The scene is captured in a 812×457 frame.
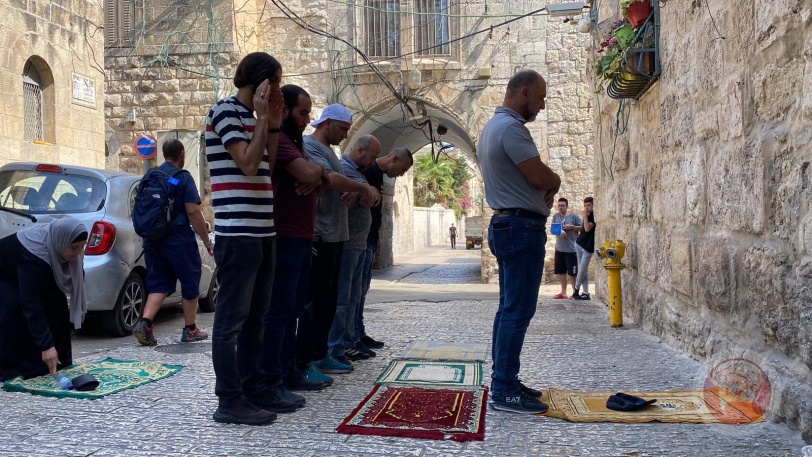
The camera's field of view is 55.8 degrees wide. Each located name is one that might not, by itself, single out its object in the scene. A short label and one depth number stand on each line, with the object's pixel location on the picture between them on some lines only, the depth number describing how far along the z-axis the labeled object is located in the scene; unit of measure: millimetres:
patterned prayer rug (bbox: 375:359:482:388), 4770
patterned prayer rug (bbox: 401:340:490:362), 5824
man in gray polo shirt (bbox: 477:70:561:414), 4066
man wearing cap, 4848
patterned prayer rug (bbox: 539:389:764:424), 3811
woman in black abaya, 4668
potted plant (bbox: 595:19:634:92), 7008
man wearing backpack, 6406
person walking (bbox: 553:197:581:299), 11781
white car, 6805
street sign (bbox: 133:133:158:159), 15031
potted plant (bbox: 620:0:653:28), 6750
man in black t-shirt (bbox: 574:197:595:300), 11055
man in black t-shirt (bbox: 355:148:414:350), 6003
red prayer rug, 3562
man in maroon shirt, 4105
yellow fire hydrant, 7645
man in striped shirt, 3656
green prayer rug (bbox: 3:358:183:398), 4441
